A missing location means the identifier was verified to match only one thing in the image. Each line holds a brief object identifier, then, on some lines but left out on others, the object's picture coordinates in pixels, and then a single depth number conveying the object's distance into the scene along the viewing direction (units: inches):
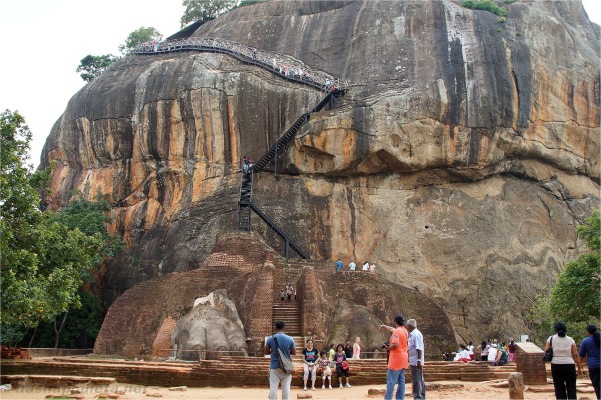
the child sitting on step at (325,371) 635.5
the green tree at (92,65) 1845.5
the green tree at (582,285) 795.4
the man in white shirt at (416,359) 433.1
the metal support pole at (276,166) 1321.4
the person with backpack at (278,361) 419.5
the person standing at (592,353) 401.4
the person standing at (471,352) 866.8
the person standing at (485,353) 859.4
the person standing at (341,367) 648.4
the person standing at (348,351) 789.9
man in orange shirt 421.1
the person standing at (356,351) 768.9
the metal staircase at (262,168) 1216.8
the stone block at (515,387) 502.6
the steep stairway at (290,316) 931.5
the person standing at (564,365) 409.7
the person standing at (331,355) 699.2
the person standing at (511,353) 850.8
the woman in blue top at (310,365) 622.5
